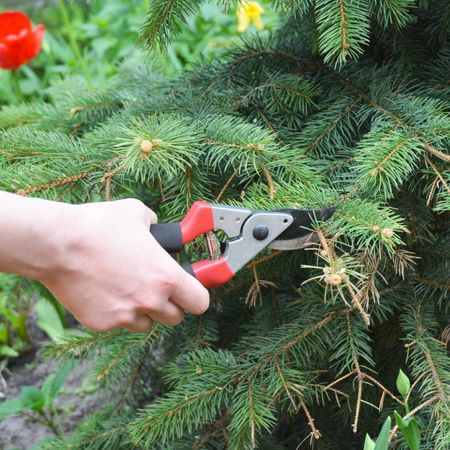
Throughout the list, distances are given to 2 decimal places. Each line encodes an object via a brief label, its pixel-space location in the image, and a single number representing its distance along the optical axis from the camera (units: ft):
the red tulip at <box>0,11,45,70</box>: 6.67
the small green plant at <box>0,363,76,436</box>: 5.49
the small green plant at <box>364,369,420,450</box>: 3.10
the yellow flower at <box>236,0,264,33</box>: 7.60
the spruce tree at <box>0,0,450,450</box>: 3.77
